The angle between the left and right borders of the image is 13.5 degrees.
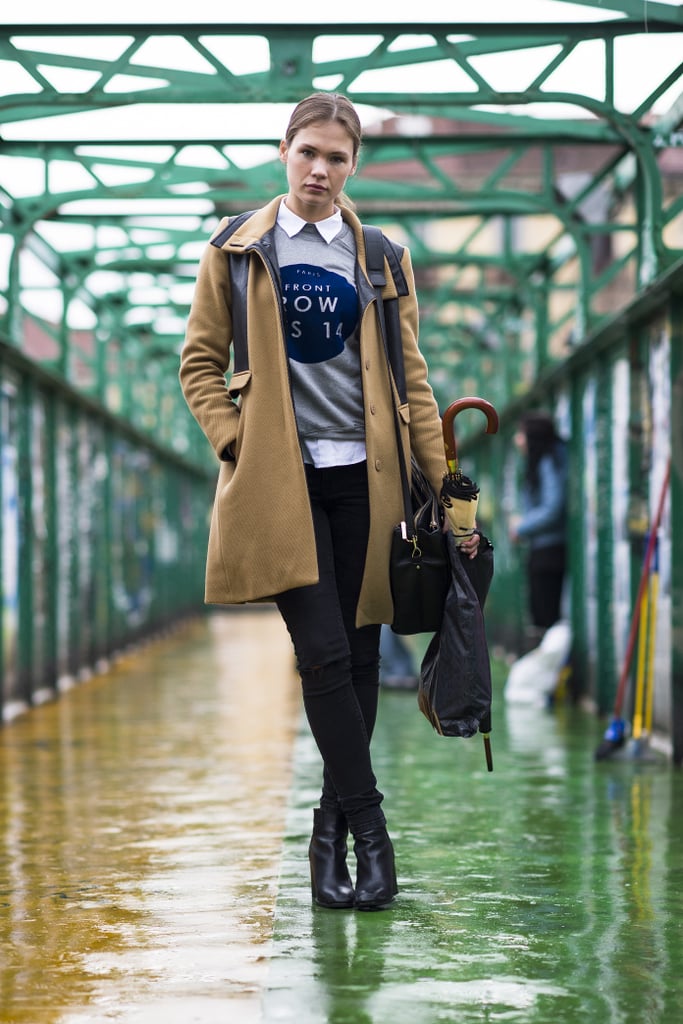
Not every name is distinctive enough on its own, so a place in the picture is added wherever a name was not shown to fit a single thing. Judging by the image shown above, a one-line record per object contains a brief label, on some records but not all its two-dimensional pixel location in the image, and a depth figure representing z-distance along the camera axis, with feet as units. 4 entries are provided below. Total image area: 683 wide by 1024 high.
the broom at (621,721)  42.24
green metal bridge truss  44.43
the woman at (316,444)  22.27
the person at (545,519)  60.08
